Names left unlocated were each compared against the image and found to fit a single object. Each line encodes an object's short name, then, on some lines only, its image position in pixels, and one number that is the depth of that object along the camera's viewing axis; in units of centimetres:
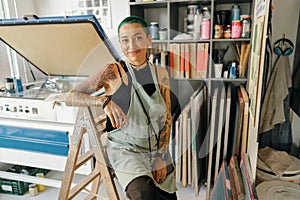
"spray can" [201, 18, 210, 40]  198
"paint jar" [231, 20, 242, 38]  194
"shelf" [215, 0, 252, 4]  205
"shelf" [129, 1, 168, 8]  202
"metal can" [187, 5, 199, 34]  212
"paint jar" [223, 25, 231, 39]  199
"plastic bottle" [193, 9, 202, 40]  204
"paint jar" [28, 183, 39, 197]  213
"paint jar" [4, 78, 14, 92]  216
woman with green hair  98
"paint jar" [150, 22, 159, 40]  209
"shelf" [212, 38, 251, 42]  193
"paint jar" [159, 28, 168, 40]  210
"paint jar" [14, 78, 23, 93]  218
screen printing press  161
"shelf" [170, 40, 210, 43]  204
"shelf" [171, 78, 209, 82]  211
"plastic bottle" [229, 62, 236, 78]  203
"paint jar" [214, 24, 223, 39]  199
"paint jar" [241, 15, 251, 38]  191
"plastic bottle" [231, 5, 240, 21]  198
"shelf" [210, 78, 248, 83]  202
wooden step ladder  117
